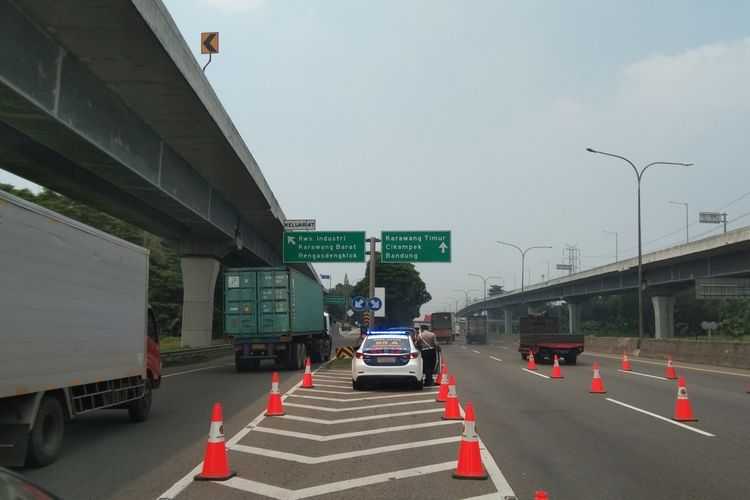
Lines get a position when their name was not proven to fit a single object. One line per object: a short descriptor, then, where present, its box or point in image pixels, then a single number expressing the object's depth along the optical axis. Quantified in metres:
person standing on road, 19.44
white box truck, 7.97
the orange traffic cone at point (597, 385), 17.42
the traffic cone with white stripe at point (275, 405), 13.19
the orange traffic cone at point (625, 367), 26.02
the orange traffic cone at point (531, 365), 27.00
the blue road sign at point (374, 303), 33.22
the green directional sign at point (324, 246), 35.62
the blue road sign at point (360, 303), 35.53
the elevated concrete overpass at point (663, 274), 41.50
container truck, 25.02
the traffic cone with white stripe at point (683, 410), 12.51
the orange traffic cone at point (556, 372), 22.44
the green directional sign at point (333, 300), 71.27
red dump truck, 30.53
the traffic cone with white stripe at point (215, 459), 7.90
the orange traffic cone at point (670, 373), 22.02
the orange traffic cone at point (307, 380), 18.97
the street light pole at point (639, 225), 38.06
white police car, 17.55
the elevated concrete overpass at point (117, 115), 12.09
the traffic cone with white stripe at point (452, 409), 12.46
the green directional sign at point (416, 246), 36.49
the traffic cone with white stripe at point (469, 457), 7.82
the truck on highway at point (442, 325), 68.50
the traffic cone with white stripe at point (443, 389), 15.41
